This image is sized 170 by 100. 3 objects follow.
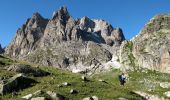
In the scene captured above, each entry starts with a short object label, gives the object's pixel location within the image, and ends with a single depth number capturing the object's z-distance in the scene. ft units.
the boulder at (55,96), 49.21
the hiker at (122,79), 82.99
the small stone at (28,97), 48.78
